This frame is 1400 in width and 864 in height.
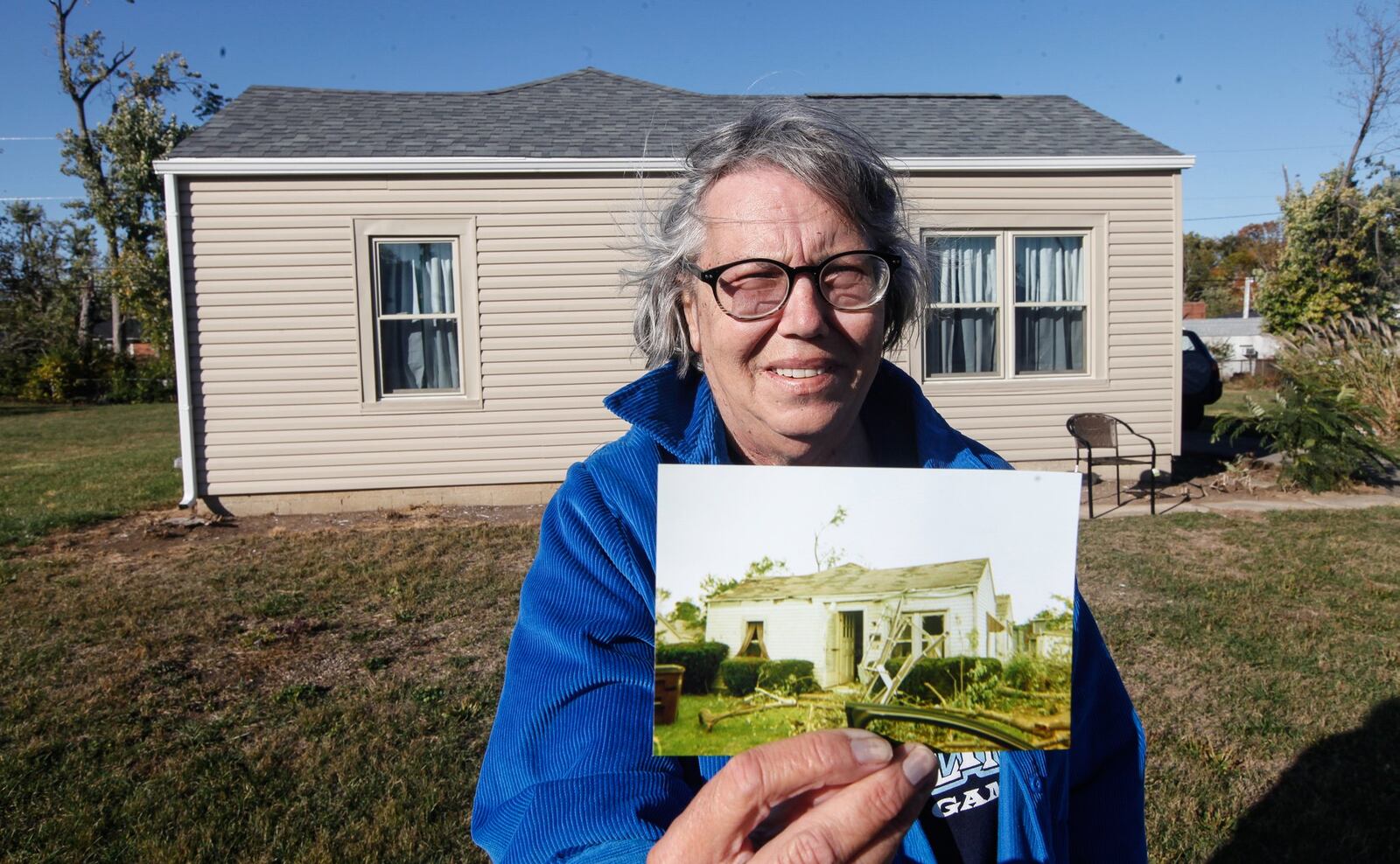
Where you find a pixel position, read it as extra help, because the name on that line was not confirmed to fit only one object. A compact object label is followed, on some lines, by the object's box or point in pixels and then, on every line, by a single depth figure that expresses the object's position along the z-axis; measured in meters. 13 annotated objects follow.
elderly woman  0.96
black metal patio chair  8.62
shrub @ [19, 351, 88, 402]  26.86
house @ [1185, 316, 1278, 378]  32.59
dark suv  14.76
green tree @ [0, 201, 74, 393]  29.11
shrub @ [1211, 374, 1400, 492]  9.17
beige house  8.91
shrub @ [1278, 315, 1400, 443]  12.58
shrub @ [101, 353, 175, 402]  27.09
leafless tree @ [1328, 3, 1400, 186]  24.78
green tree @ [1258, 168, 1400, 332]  21.81
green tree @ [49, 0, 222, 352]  26.55
